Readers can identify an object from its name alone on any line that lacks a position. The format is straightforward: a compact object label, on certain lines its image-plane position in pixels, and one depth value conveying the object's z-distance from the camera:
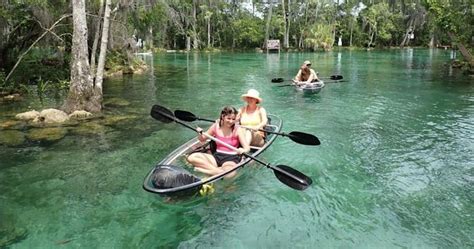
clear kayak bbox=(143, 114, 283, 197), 5.50
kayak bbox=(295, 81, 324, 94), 16.53
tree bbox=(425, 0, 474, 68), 20.89
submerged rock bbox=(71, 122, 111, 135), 10.38
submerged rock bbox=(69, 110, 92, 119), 11.75
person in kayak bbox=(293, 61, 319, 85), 16.75
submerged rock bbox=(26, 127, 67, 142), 9.81
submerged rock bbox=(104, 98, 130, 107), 14.46
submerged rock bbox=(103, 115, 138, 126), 11.52
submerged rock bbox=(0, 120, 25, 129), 10.82
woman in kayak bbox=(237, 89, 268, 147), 7.93
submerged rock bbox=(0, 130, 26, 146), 9.43
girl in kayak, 6.68
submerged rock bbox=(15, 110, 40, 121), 11.66
